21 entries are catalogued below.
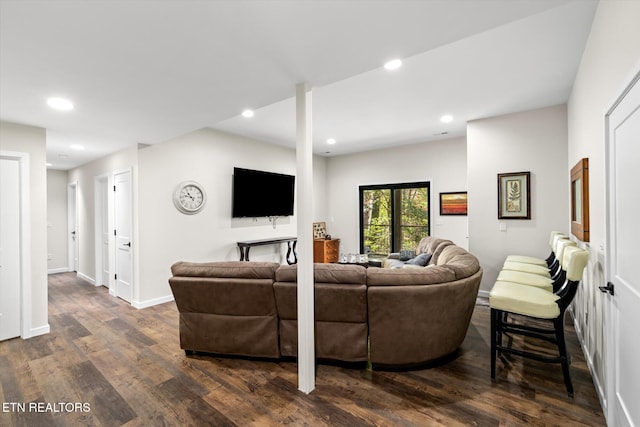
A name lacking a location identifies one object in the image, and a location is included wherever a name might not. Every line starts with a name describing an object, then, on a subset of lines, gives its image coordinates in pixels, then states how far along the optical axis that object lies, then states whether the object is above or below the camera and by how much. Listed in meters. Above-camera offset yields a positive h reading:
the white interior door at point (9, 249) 3.27 -0.36
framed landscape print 5.73 +0.17
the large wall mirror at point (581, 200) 2.51 +0.09
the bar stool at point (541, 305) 2.15 -0.71
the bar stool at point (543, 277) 2.72 -0.65
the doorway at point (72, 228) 6.93 -0.29
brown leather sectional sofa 2.42 -0.82
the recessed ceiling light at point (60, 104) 2.69 +1.05
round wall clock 4.62 +0.28
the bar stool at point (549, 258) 3.48 -0.59
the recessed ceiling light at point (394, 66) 2.67 +1.36
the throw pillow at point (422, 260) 4.50 -0.74
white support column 2.27 -0.31
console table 5.30 -0.54
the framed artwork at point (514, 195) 4.20 +0.23
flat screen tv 5.37 +0.40
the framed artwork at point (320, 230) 7.17 -0.40
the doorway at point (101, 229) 5.58 -0.25
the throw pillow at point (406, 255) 5.40 -0.78
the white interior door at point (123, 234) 4.47 -0.28
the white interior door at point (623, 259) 1.39 -0.26
